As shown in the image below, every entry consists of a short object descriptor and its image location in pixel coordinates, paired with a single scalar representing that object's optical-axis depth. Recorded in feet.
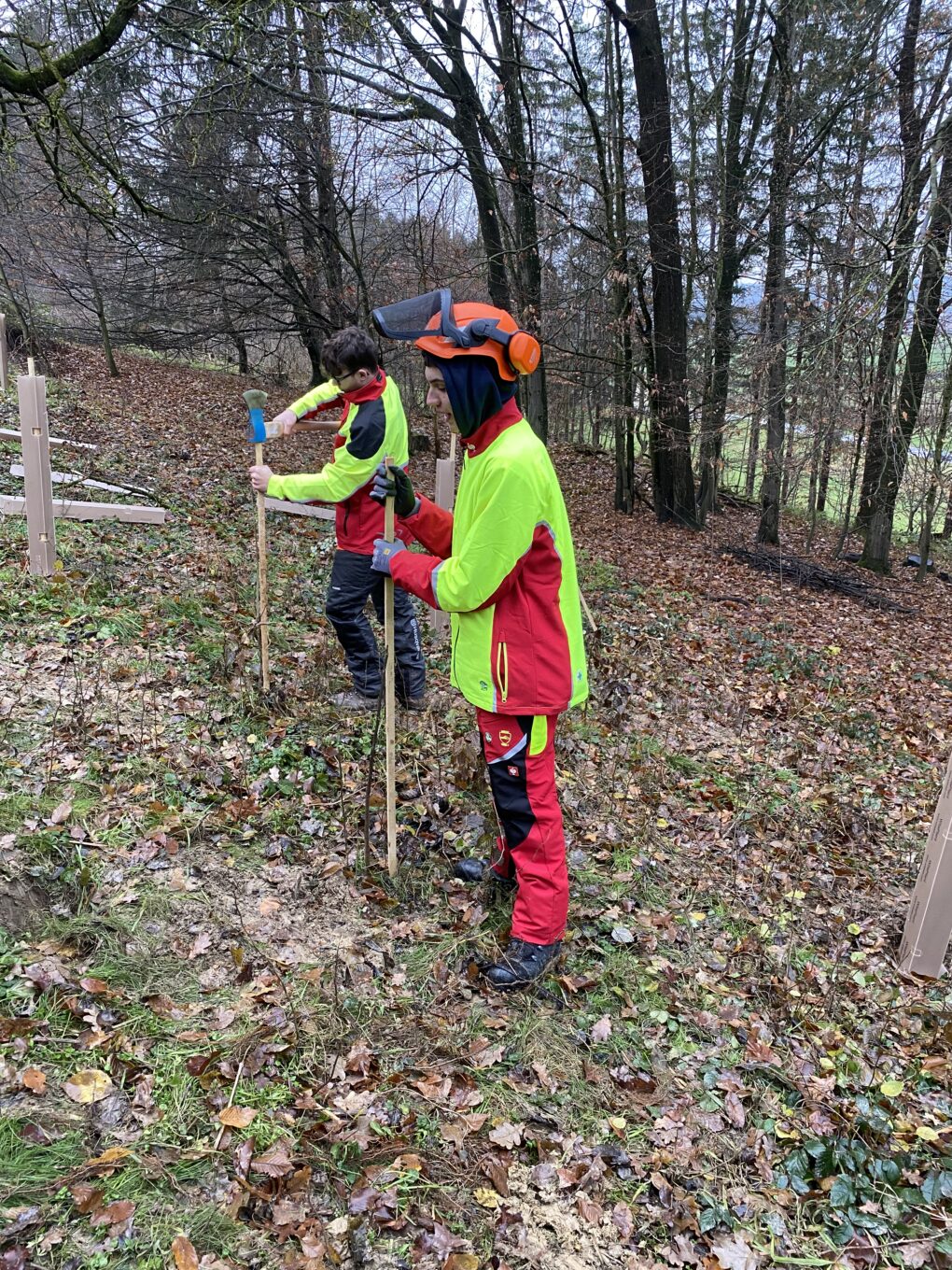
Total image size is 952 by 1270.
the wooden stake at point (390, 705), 10.81
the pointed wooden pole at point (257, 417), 13.93
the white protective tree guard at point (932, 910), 11.34
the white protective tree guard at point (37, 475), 17.75
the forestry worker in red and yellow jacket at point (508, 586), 8.59
